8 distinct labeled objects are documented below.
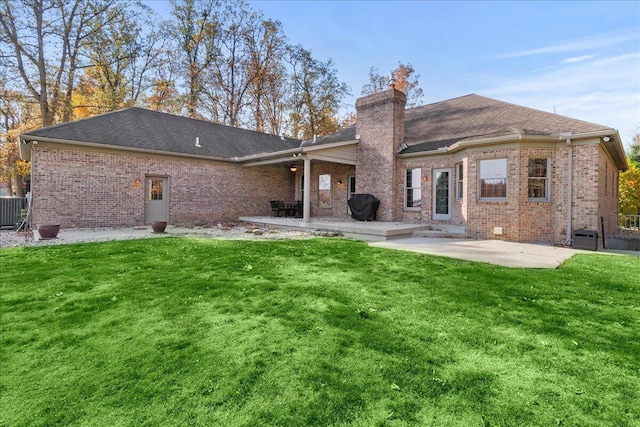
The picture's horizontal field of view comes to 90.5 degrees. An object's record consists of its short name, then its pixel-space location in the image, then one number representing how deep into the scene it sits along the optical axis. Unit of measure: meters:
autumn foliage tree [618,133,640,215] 19.09
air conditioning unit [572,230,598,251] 8.43
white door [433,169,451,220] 11.75
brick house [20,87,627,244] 9.23
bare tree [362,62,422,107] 28.84
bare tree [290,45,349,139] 28.38
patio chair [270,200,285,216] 16.36
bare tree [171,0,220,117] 24.69
